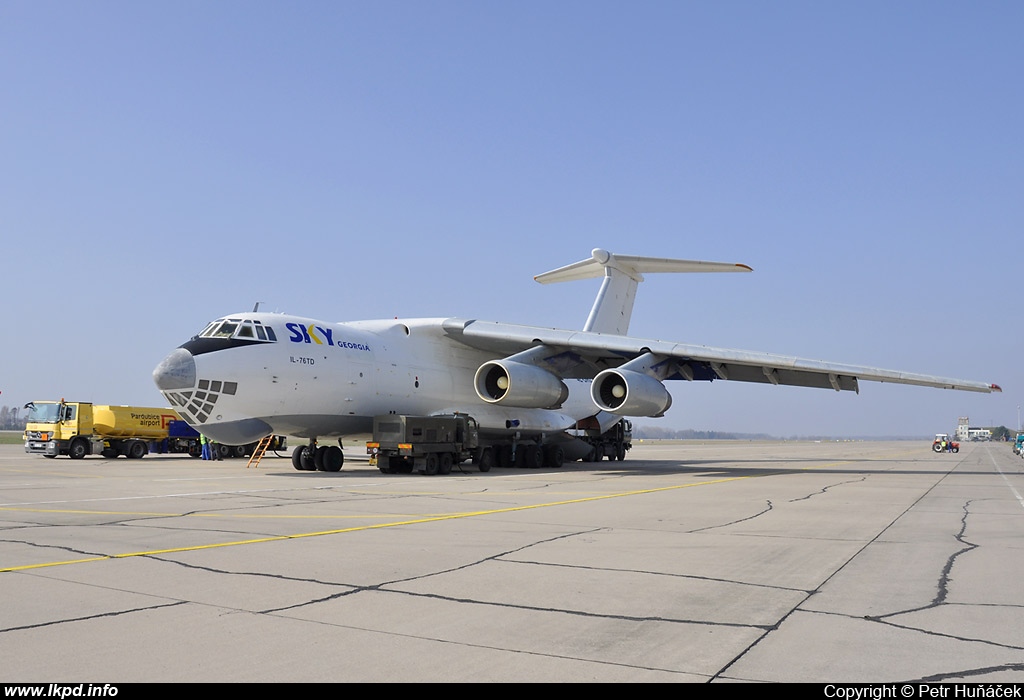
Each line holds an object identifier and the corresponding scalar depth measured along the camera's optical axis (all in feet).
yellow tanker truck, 93.81
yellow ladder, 75.91
